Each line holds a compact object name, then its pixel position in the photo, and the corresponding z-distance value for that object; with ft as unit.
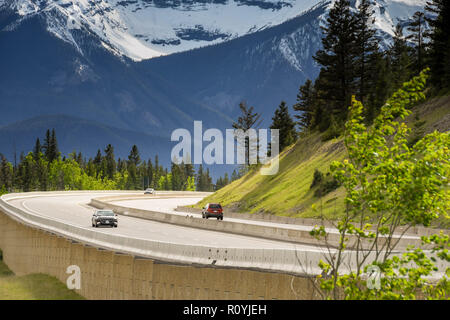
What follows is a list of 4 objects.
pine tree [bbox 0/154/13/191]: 635.25
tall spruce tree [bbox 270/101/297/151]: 366.43
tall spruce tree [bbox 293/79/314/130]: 352.69
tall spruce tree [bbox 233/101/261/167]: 437.87
